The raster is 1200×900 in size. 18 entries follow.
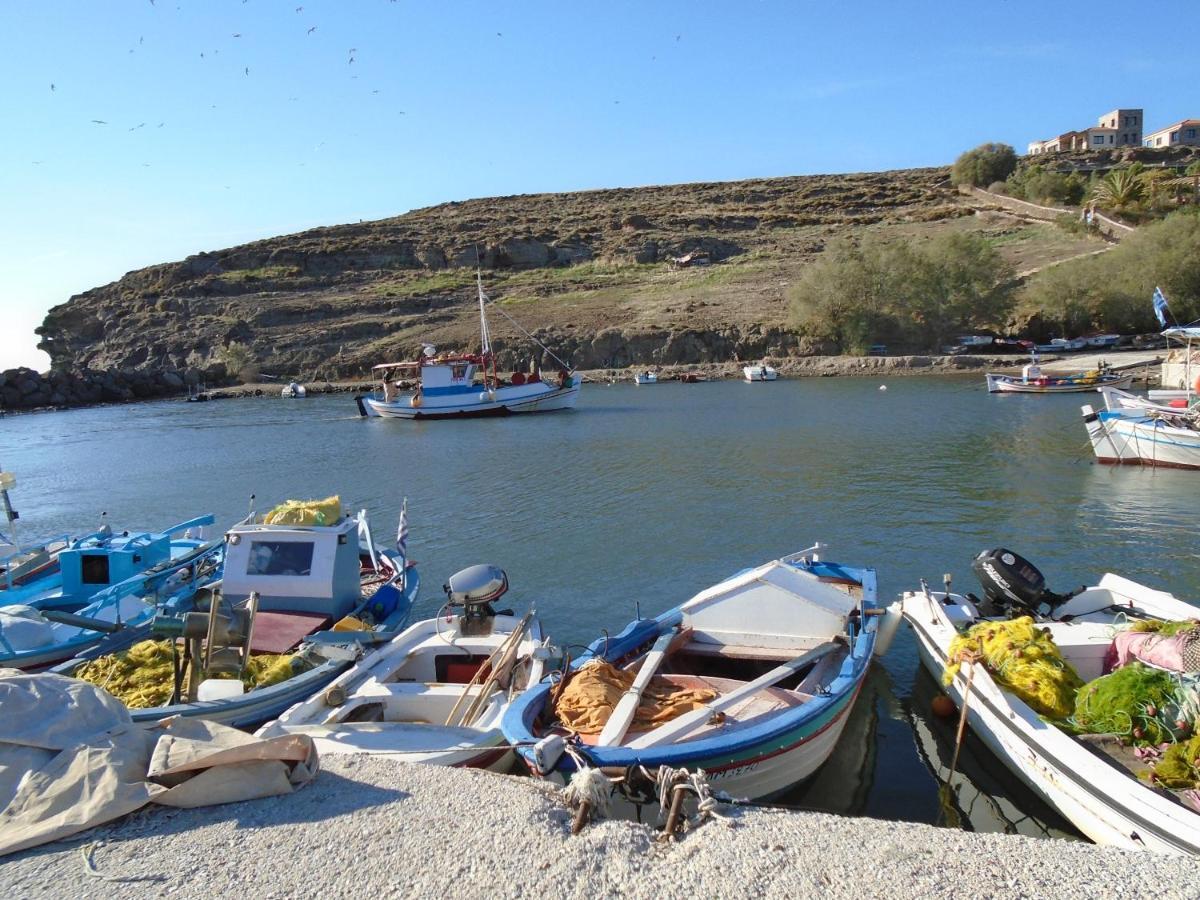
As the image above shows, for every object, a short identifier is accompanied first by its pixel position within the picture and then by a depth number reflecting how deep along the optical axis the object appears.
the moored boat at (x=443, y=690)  7.46
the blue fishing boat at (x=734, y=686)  7.12
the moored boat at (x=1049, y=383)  45.75
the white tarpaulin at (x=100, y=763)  5.59
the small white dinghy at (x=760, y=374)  63.69
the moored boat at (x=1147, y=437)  24.42
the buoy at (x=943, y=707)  9.63
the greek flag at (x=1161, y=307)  28.33
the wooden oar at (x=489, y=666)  8.52
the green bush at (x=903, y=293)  67.38
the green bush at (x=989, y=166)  113.44
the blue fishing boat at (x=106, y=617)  10.19
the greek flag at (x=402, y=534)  13.84
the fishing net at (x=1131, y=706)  7.20
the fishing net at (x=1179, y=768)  6.51
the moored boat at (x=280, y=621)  8.57
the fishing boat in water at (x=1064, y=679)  6.42
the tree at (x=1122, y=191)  83.00
